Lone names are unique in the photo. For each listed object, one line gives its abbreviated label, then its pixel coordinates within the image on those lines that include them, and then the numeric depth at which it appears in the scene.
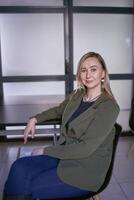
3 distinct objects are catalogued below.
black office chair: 1.56
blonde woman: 1.47
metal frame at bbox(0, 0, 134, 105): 3.96
